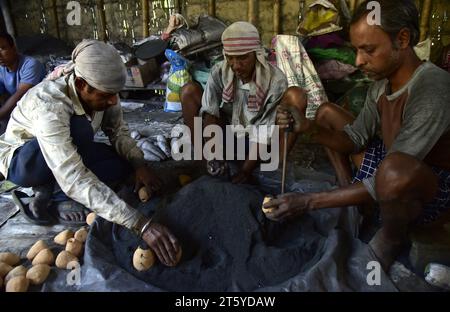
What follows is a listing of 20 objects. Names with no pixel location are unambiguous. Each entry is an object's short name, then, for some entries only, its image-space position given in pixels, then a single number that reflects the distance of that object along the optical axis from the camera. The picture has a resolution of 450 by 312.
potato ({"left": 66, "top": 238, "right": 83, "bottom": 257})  1.76
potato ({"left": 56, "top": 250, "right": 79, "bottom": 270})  1.68
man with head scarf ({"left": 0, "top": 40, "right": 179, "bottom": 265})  1.62
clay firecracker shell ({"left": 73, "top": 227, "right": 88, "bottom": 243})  1.84
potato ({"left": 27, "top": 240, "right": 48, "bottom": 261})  1.79
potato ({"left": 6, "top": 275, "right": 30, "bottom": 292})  1.53
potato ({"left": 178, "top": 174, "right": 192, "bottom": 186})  2.26
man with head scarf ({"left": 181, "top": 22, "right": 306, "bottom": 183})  2.14
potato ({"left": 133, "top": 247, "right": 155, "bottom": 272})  1.58
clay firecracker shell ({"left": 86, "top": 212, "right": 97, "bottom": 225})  1.99
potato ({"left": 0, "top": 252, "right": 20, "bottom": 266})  1.73
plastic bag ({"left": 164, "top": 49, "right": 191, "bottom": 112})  3.86
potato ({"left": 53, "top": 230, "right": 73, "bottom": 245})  1.88
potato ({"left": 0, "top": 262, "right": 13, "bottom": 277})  1.64
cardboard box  4.18
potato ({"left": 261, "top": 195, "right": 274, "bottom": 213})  1.66
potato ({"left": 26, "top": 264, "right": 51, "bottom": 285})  1.59
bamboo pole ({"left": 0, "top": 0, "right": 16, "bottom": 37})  5.08
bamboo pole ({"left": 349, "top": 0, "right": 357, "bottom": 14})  3.86
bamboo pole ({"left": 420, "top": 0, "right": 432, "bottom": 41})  3.67
